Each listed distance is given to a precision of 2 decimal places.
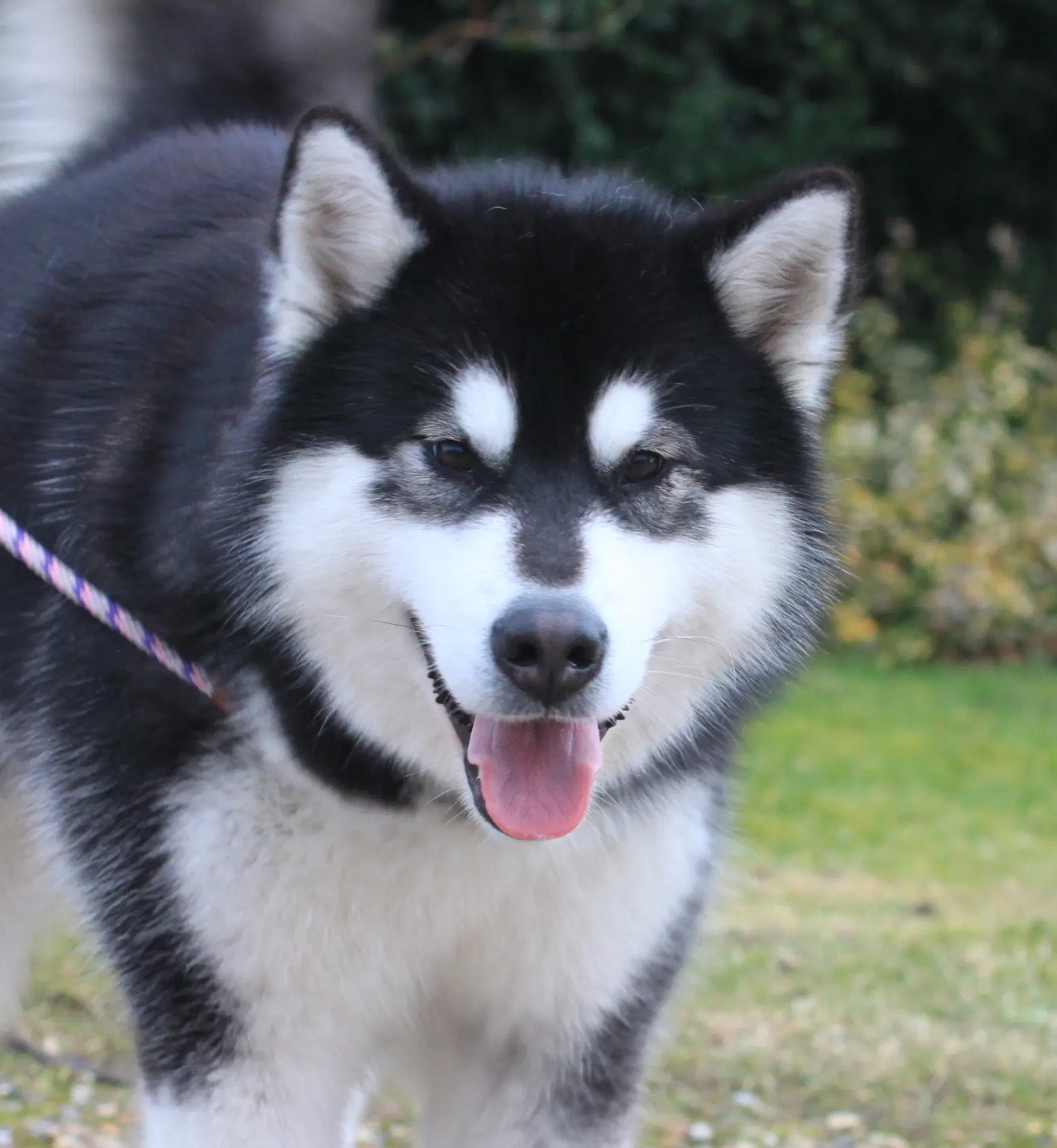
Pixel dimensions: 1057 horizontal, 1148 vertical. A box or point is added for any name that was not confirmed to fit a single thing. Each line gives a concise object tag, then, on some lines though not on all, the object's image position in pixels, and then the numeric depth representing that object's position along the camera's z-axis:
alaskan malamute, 2.46
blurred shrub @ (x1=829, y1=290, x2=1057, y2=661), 10.16
